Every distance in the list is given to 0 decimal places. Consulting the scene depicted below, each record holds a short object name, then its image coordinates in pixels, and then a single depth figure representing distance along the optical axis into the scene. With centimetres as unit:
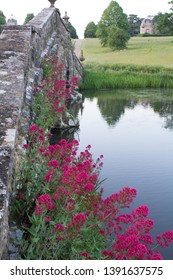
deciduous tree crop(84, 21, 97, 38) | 9025
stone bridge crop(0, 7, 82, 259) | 308
